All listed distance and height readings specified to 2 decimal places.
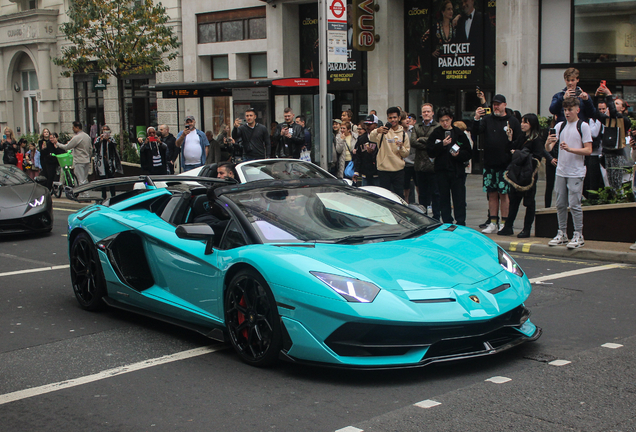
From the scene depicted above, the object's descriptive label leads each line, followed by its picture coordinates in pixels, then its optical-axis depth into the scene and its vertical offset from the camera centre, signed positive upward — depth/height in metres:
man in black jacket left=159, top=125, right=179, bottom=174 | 18.06 -0.05
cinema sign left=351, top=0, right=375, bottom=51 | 22.44 +3.34
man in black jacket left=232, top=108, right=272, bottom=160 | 15.41 +0.03
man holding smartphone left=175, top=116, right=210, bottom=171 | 16.73 -0.11
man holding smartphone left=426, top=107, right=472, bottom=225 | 11.76 -0.29
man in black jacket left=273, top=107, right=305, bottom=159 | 15.70 +0.02
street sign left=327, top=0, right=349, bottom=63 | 14.55 +2.00
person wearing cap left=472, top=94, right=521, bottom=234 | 11.61 -0.22
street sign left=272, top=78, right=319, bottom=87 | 19.56 +1.43
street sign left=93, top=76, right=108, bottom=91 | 22.64 +1.71
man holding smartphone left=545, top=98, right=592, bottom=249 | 9.80 -0.38
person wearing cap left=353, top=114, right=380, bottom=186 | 13.34 -0.34
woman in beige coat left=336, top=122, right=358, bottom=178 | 15.87 -0.18
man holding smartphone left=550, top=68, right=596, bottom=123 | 10.88 +0.50
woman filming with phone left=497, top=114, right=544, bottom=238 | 11.27 -0.44
